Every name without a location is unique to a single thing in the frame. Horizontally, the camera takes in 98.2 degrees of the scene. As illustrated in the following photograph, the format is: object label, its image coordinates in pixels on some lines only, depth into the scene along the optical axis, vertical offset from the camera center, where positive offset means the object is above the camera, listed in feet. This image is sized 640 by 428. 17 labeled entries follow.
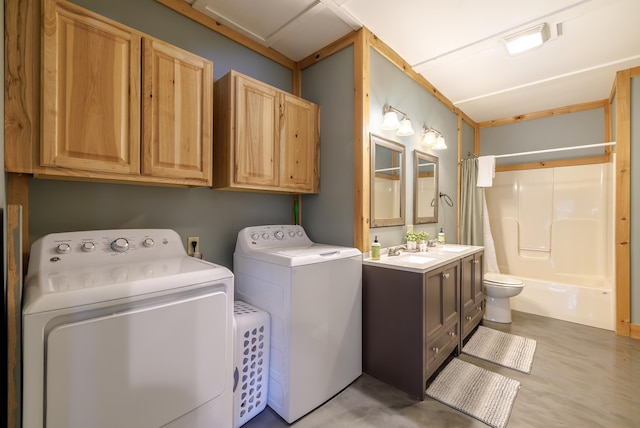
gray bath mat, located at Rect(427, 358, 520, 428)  5.27 -3.79
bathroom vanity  5.66 -2.28
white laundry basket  4.87 -2.76
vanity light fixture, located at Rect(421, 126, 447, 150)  9.32 +2.55
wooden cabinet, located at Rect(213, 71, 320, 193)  5.80 +1.74
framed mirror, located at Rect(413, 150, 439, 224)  9.14 +0.92
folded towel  11.46 +1.80
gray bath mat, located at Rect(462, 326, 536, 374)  7.06 -3.77
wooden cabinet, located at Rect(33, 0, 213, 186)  3.87 +1.75
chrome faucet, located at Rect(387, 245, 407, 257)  7.54 -1.02
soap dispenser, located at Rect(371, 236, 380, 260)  6.61 -0.89
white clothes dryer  2.80 -1.45
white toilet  9.33 -2.81
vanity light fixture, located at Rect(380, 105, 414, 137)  7.42 +2.51
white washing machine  5.07 -1.93
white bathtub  9.17 -3.09
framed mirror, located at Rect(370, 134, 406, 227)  7.31 +0.90
